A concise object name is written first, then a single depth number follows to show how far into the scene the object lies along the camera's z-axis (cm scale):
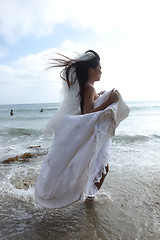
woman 225
